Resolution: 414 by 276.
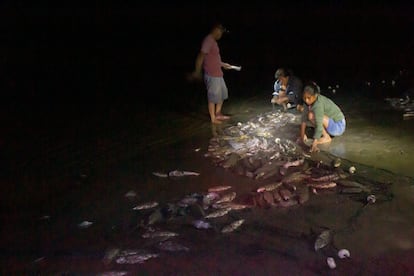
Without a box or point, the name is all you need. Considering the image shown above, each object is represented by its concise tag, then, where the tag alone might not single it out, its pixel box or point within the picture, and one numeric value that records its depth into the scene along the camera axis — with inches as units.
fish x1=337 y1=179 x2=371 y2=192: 254.2
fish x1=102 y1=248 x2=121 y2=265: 204.7
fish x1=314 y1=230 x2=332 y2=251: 203.0
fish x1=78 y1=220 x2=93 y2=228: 236.9
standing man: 370.3
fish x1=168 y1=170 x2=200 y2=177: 293.3
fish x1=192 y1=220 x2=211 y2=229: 228.9
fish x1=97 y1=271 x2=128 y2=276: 193.6
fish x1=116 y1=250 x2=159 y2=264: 203.0
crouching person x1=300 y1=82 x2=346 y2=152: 305.1
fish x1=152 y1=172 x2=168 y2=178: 293.6
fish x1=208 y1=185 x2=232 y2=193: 265.5
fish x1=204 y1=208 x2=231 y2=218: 237.9
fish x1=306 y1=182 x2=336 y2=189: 260.1
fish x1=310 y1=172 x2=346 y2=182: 266.7
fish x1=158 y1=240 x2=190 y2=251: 211.5
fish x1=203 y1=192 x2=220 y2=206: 251.4
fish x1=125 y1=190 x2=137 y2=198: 268.2
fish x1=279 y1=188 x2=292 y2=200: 250.8
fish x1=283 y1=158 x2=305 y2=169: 292.0
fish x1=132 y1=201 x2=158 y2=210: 251.4
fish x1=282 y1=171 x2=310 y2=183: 269.8
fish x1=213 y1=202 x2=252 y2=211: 244.4
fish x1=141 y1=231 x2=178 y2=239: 222.1
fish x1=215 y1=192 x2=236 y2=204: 253.1
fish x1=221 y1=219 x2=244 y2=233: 223.5
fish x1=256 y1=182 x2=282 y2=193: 261.3
